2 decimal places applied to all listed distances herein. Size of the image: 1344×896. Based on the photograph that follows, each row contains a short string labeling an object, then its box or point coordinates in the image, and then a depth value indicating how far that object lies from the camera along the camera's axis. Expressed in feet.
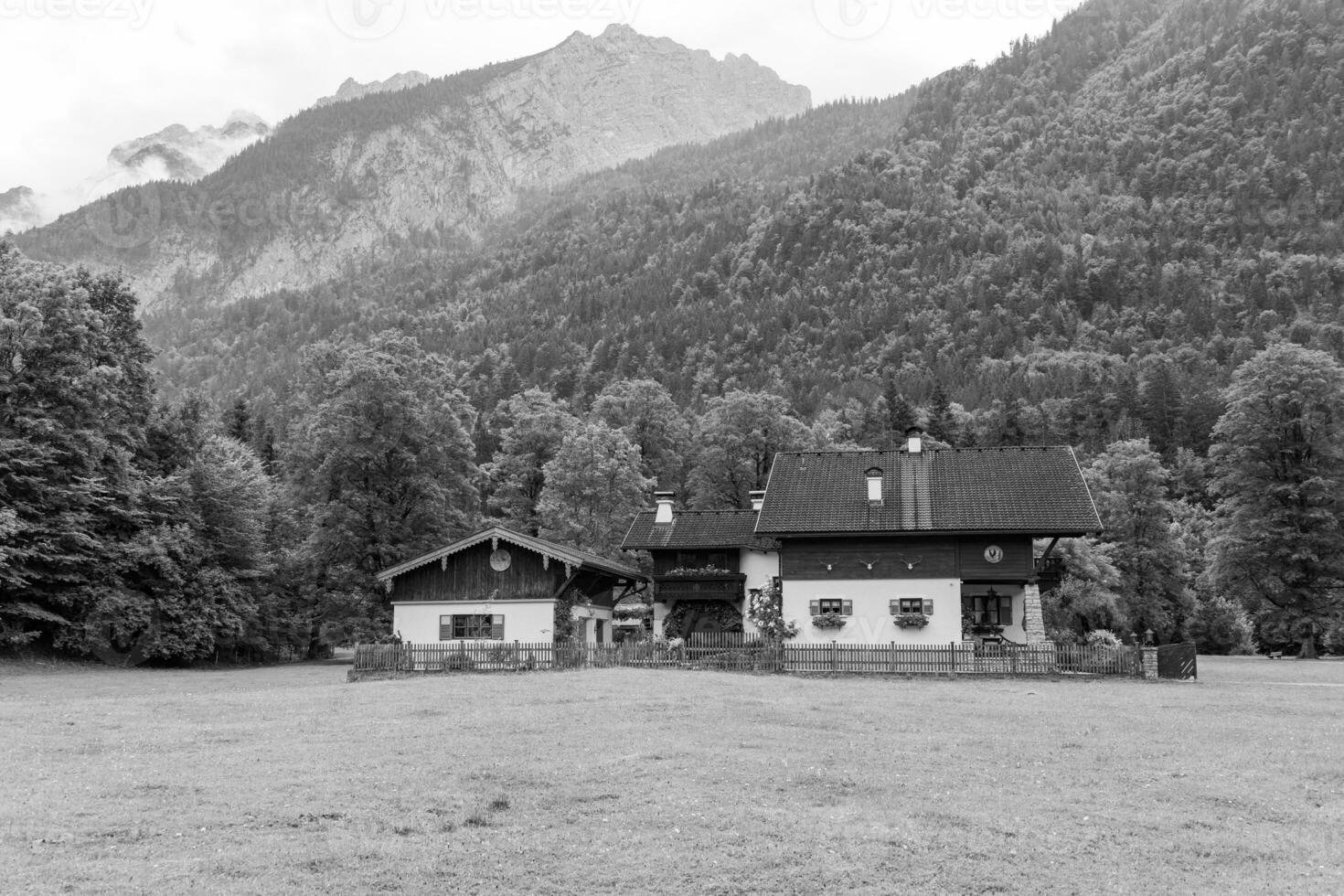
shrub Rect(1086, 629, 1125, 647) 124.44
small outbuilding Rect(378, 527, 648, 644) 138.51
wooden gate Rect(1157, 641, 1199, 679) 111.75
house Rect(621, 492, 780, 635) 156.25
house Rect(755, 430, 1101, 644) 133.28
